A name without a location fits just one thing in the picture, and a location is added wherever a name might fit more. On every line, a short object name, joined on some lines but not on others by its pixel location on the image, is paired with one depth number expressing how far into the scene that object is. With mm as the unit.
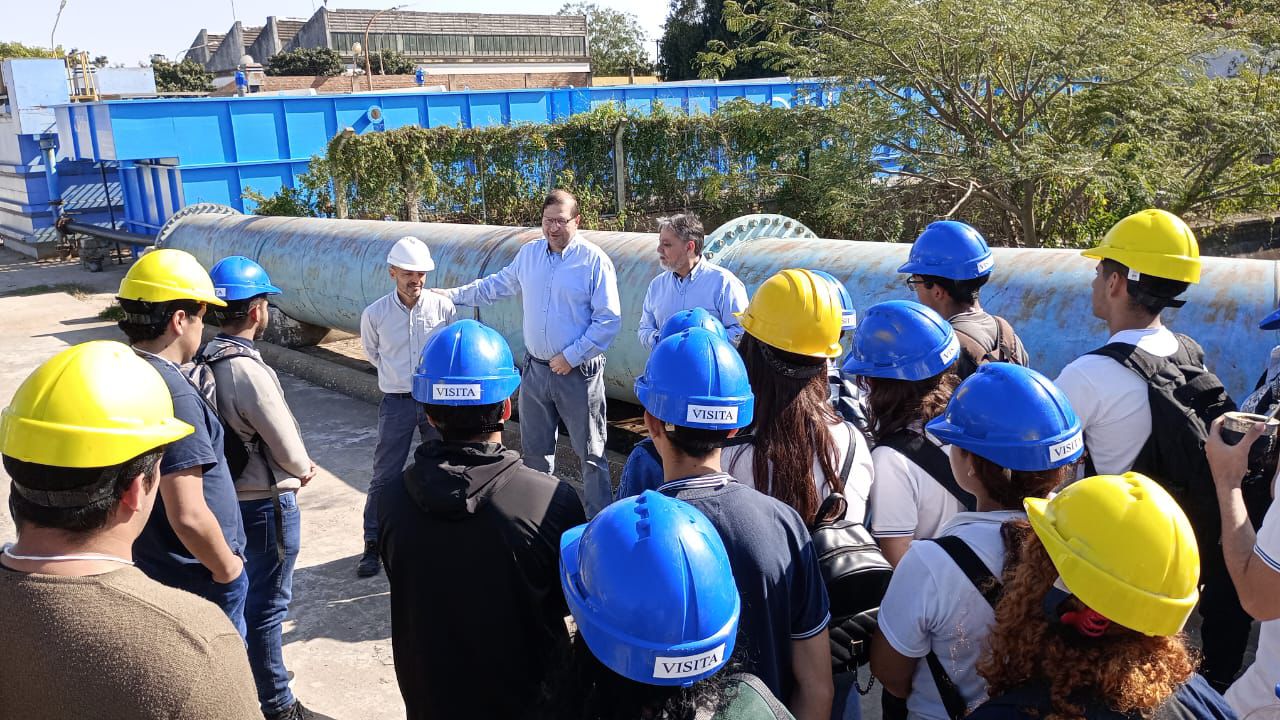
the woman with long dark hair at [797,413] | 2227
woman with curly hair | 1412
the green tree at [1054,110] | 8312
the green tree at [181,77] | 34125
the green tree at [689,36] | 31094
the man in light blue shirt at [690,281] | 4371
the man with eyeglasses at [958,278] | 3223
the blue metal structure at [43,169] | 15109
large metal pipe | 3586
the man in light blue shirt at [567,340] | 4516
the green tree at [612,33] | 60750
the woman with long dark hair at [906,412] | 2312
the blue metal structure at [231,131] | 11828
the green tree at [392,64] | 40156
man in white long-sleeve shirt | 4492
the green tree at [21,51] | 38938
